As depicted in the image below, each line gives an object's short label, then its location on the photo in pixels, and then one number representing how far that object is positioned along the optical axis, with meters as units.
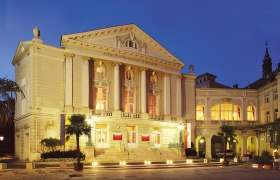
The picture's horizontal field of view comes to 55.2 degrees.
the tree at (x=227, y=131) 28.80
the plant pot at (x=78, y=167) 21.23
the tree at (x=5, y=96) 12.33
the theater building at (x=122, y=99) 30.06
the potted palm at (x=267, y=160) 24.91
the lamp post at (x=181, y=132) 36.45
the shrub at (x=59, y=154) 27.09
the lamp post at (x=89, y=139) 29.73
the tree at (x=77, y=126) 21.78
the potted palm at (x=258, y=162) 25.74
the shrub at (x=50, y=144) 28.23
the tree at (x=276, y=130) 26.11
